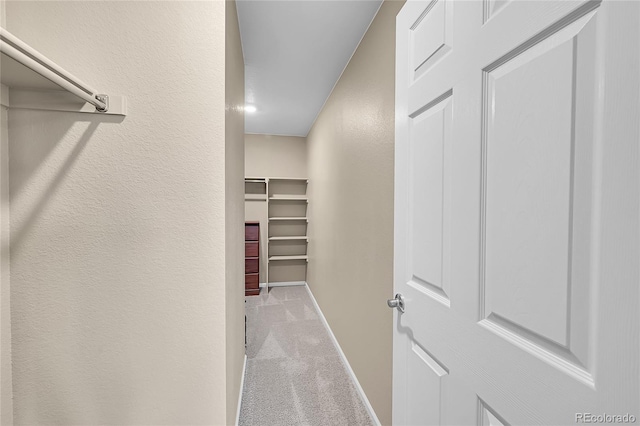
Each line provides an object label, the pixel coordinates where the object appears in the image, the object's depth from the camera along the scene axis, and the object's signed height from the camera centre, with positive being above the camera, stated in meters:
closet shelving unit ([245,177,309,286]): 4.55 -0.28
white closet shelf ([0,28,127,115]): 0.78 +0.40
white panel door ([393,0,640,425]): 0.41 +0.00
